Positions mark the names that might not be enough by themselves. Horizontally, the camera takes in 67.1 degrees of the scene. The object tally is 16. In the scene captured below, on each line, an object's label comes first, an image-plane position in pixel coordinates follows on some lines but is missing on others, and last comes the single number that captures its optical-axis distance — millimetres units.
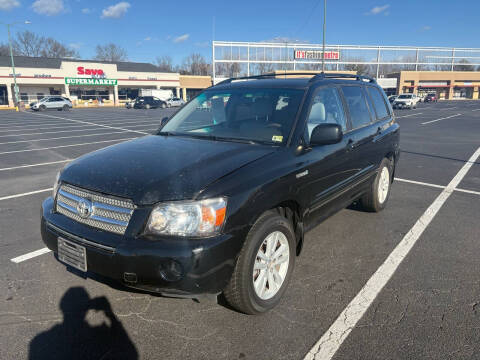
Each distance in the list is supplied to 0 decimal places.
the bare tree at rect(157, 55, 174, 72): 110500
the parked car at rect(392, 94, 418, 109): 39188
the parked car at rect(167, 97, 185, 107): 49594
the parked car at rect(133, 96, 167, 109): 45375
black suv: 2438
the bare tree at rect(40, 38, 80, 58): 88812
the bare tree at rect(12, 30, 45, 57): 86438
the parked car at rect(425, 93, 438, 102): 69125
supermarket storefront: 48094
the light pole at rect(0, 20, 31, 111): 39981
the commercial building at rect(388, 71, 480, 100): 83062
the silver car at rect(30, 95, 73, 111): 38719
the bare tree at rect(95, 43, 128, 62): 96062
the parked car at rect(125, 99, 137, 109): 47156
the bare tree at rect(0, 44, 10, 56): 83381
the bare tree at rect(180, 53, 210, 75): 107062
